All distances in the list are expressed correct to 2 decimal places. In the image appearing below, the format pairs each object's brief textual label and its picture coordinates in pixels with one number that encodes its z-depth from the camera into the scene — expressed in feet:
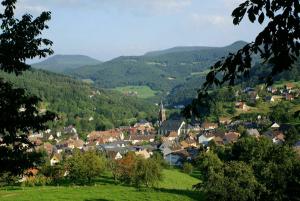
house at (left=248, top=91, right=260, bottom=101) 548.56
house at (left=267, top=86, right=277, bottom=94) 577.30
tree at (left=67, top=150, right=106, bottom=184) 258.16
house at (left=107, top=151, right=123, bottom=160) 350.89
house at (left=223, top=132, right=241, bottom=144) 383.20
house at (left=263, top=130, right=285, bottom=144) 351.95
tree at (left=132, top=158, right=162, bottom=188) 244.83
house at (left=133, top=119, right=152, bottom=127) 594.24
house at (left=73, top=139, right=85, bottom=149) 449.15
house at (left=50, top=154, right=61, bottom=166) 342.60
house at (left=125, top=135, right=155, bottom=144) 485.97
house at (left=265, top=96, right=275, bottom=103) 527.72
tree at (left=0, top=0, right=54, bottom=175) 46.62
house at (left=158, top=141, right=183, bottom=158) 382.22
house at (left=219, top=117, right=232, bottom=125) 483.31
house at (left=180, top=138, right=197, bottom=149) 421.26
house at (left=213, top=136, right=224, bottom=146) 379.76
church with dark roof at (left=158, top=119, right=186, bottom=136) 526.16
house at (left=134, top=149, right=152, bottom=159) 358.47
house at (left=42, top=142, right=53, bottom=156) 404.26
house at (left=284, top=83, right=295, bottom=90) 554.05
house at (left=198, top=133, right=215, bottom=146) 429.79
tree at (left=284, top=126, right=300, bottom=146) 310.76
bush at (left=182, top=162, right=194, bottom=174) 299.17
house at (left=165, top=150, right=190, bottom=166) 354.54
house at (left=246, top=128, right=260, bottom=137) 376.72
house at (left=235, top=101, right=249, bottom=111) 508.24
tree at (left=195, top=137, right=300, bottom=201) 149.38
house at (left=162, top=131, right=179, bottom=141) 492.78
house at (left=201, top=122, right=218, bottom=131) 495.37
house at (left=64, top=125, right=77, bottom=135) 553.72
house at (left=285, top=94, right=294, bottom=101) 493.77
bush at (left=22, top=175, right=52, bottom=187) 257.36
